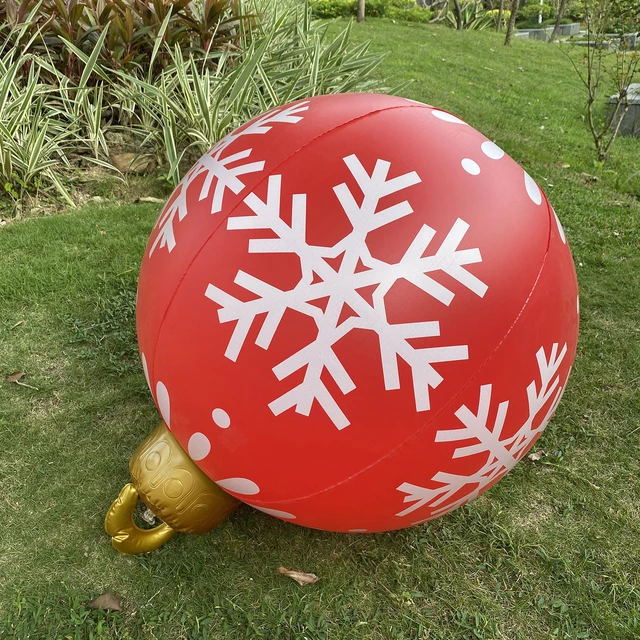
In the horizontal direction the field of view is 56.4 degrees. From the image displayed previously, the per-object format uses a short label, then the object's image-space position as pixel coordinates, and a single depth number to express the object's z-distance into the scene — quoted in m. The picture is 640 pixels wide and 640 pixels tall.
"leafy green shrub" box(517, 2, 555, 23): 22.08
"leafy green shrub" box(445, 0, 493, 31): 15.23
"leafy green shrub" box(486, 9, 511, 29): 17.13
